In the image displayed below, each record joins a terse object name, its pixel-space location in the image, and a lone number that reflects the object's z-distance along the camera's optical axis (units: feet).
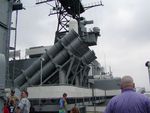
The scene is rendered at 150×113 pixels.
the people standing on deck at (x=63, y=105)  23.90
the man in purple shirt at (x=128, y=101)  7.06
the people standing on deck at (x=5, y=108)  17.08
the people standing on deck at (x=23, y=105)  16.76
